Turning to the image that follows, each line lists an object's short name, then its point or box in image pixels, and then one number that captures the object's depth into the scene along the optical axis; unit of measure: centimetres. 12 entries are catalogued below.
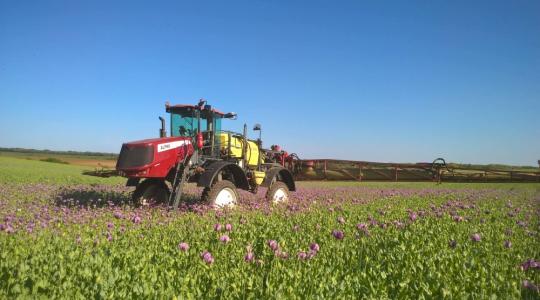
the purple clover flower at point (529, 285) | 294
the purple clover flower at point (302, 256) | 361
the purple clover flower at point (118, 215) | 629
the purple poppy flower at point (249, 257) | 354
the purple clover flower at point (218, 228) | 483
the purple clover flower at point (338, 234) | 445
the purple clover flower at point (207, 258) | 346
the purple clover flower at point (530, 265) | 340
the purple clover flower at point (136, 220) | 568
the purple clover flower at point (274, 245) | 378
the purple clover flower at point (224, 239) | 417
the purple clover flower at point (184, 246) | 394
